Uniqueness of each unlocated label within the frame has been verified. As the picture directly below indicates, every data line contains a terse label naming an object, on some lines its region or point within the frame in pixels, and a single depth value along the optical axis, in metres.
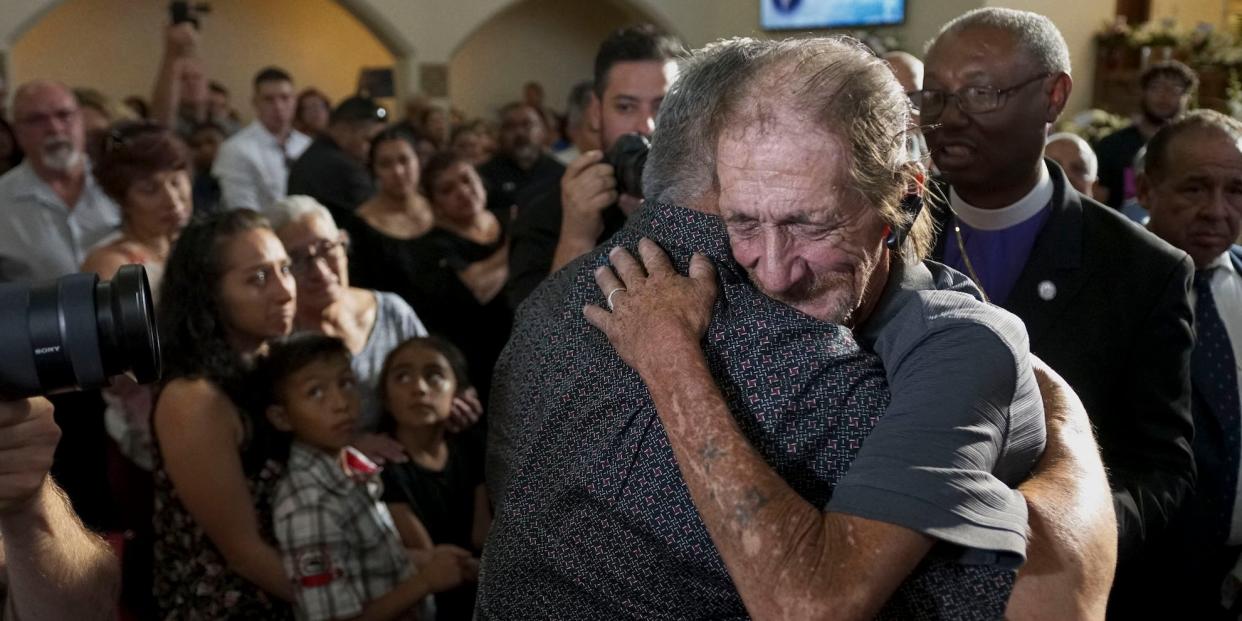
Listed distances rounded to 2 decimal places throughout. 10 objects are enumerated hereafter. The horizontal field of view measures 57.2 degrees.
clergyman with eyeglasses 1.66
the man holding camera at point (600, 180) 2.09
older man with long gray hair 0.90
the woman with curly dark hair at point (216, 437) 2.10
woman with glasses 2.71
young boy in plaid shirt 2.16
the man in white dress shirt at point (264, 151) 5.47
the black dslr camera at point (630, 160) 2.00
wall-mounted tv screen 10.55
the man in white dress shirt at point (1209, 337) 2.12
